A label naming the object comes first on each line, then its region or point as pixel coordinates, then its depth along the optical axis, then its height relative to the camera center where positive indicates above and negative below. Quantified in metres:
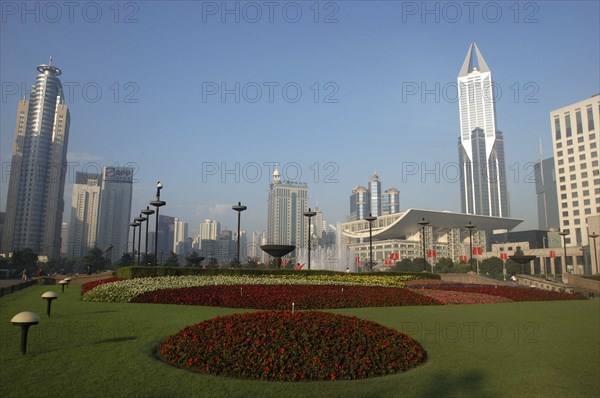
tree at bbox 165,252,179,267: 56.74 -0.54
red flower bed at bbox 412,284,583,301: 18.49 -1.39
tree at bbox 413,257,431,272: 84.39 -1.21
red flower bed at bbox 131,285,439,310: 13.08 -1.23
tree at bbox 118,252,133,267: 53.01 -0.68
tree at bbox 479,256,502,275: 73.94 -1.25
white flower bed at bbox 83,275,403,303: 13.54 -1.00
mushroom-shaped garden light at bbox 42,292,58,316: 9.40 -0.88
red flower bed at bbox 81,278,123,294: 16.84 -1.25
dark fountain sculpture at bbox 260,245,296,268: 23.31 +0.35
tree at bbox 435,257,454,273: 76.39 -1.21
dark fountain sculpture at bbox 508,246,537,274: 30.81 +0.05
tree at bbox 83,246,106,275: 56.82 -0.78
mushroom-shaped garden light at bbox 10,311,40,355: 6.20 -0.92
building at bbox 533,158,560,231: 192.00 +27.82
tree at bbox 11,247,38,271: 68.88 -0.94
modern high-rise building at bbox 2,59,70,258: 110.19 +20.45
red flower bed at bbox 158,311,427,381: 5.75 -1.25
